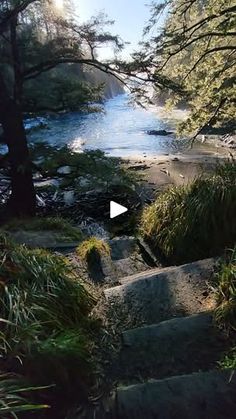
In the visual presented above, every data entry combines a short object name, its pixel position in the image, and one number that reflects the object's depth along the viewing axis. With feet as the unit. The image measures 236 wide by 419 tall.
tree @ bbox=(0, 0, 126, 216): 25.71
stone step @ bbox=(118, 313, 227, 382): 7.84
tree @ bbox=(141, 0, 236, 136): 26.89
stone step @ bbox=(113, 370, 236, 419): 6.33
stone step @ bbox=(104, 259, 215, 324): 10.56
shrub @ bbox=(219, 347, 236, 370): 7.22
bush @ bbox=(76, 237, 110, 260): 16.52
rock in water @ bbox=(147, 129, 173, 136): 84.48
